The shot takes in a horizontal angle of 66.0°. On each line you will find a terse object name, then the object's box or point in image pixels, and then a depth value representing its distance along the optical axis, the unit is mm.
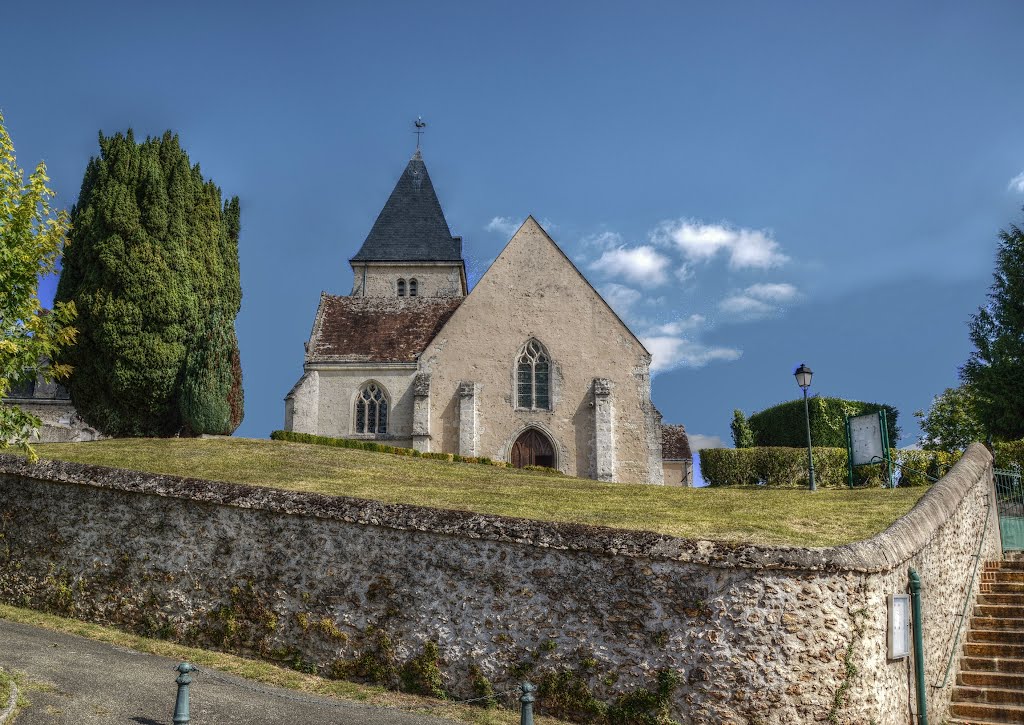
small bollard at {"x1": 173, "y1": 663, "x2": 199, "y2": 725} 6738
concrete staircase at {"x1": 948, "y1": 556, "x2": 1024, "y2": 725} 10555
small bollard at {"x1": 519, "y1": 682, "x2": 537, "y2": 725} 7023
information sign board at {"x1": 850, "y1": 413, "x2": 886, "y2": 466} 18234
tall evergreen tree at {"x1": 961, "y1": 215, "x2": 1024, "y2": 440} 28016
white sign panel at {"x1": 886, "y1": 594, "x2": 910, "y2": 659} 9102
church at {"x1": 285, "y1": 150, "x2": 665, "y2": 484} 29297
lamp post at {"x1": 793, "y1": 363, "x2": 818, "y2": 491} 19766
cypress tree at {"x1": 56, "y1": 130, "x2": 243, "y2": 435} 22359
